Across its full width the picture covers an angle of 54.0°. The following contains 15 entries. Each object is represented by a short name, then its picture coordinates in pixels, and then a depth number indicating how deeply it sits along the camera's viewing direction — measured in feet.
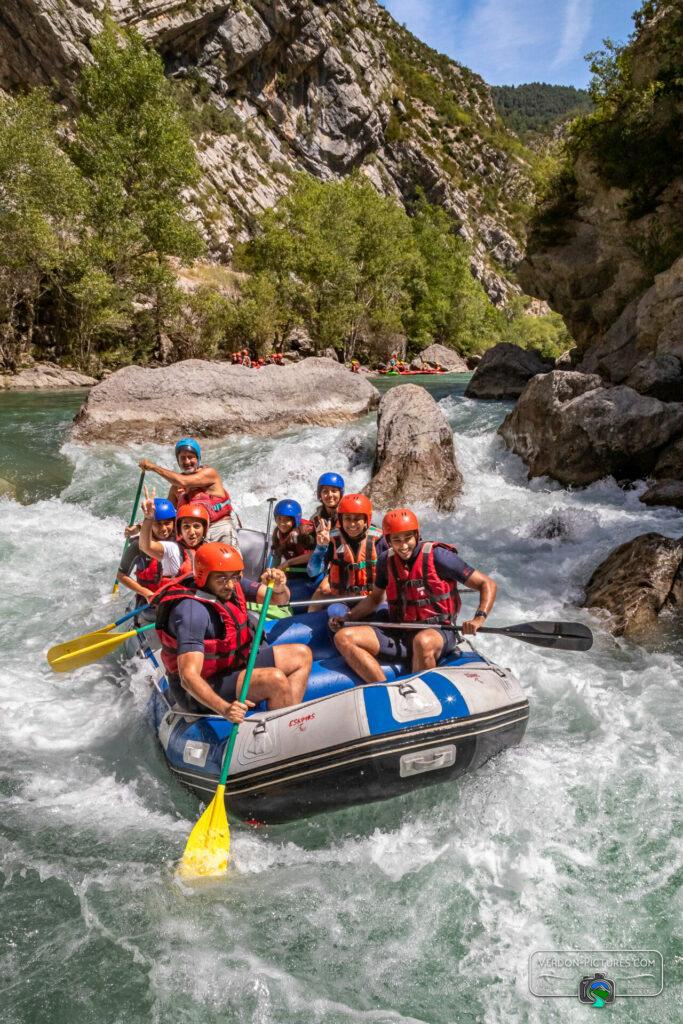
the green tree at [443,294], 123.44
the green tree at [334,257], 86.69
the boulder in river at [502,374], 64.54
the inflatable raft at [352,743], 11.15
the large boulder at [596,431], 30.94
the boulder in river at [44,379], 60.18
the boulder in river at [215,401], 38.60
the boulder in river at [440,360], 112.06
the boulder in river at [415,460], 30.40
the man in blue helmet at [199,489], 20.15
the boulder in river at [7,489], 30.04
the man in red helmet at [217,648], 11.56
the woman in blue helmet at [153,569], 17.21
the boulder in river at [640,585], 19.13
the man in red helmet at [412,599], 13.43
